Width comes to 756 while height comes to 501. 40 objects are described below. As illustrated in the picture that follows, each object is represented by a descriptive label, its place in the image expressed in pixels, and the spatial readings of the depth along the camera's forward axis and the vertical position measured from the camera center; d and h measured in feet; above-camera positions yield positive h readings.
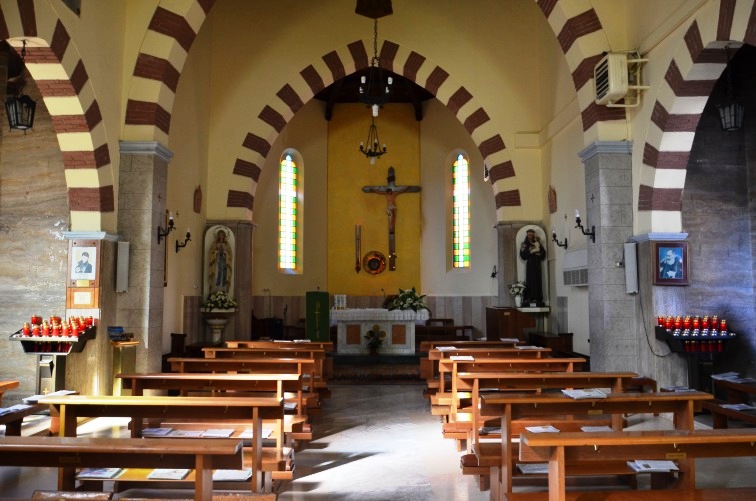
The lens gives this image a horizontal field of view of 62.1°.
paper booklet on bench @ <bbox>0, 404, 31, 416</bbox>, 16.74 -3.03
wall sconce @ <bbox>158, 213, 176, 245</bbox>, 28.78 +3.10
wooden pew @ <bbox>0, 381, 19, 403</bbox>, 18.62 -2.63
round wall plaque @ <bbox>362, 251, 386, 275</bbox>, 55.98 +3.01
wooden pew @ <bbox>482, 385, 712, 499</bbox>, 13.53 -2.48
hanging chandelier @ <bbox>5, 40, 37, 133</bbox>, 22.57 +6.77
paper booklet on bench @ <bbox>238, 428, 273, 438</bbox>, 16.70 -3.71
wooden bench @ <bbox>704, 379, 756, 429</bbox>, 19.62 -3.69
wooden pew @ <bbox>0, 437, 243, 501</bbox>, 9.73 -2.50
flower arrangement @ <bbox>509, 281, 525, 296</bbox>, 40.31 +0.48
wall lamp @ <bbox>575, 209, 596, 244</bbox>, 28.76 +2.98
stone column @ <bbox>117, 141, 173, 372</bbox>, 27.50 +2.39
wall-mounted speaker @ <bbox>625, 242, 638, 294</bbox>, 27.50 +1.32
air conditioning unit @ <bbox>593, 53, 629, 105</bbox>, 26.86 +9.43
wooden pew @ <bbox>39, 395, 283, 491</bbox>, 13.37 -2.42
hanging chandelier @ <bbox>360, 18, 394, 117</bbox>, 37.93 +13.60
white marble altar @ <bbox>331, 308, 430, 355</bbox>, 42.29 -2.10
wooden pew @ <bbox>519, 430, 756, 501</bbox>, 9.95 -2.53
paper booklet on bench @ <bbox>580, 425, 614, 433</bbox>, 17.12 -3.73
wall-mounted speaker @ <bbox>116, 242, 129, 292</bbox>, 27.22 +1.32
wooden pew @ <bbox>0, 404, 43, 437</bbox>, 16.60 -3.18
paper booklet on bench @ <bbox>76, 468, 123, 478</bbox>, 12.97 -3.70
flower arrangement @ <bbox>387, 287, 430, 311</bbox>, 42.57 -0.36
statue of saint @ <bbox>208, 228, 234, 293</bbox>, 39.75 +2.18
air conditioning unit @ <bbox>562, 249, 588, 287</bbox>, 33.50 +1.58
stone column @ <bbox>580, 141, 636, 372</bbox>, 27.71 +1.52
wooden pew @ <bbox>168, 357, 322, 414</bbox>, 21.36 -2.39
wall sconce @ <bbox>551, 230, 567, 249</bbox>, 37.06 +3.34
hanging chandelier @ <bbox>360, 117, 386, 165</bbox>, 54.89 +14.25
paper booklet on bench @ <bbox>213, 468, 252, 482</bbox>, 13.69 -3.95
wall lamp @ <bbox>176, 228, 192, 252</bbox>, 34.56 +2.88
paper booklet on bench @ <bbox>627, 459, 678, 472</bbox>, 13.48 -3.72
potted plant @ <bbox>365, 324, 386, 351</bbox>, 42.29 -2.70
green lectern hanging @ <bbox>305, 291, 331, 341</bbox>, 43.88 -1.40
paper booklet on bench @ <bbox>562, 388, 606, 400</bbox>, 13.89 -2.22
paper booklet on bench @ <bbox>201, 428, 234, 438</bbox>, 15.88 -3.50
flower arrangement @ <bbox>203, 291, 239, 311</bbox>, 38.47 -0.35
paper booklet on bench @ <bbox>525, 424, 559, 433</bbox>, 15.77 -3.38
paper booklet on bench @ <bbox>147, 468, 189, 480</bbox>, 12.76 -3.68
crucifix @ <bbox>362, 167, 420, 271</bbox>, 55.62 +8.87
